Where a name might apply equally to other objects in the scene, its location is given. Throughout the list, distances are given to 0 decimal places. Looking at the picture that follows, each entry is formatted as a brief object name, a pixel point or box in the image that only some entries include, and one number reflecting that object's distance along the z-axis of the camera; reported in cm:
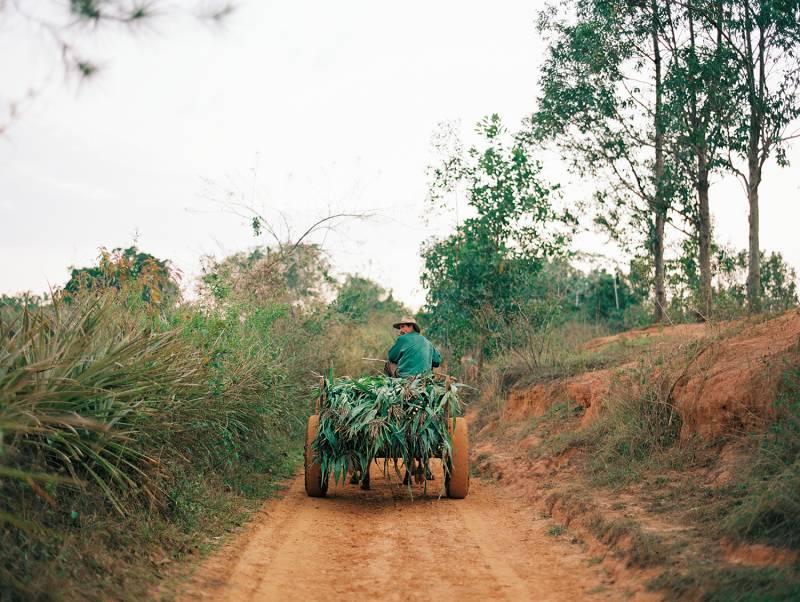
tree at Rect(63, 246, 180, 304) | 970
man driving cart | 979
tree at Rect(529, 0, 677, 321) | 2152
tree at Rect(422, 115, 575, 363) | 1792
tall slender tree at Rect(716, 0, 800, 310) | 1858
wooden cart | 871
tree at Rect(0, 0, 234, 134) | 612
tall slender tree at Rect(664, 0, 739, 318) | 1936
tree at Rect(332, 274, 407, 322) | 2122
